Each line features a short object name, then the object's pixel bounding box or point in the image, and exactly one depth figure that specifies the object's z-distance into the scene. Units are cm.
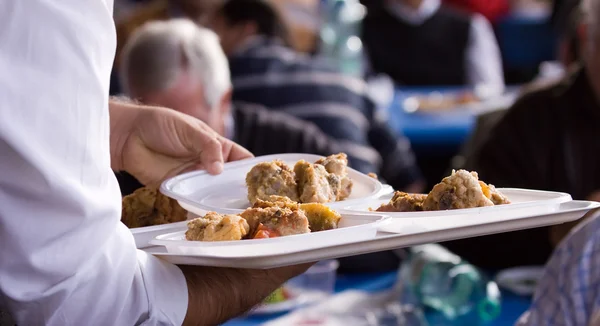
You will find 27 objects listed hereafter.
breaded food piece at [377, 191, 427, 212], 118
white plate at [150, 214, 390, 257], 110
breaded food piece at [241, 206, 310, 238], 113
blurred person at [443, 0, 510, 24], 747
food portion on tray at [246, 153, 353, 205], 122
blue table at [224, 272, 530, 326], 175
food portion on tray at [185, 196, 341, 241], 112
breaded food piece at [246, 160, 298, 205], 124
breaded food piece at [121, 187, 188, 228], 130
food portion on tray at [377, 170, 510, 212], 116
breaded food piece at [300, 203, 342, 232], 115
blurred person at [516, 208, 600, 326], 144
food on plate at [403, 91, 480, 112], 475
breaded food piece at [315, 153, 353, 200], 124
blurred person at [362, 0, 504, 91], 645
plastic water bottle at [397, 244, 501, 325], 172
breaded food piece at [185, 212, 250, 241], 112
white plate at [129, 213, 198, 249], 119
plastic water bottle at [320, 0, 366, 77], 544
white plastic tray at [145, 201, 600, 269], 109
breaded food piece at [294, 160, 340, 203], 122
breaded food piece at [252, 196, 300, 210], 116
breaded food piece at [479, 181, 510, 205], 118
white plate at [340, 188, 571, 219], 114
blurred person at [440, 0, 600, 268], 208
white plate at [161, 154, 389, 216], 123
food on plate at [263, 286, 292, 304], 175
